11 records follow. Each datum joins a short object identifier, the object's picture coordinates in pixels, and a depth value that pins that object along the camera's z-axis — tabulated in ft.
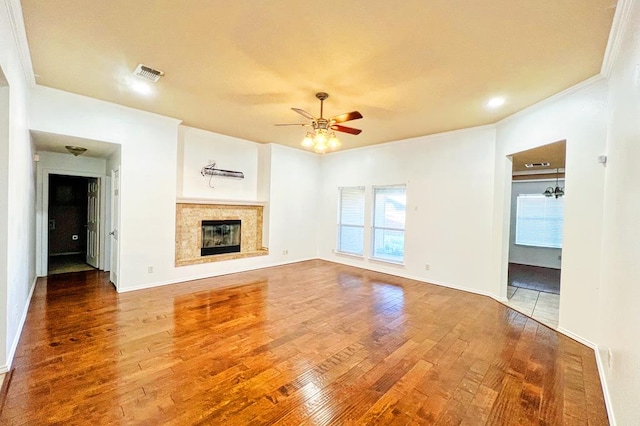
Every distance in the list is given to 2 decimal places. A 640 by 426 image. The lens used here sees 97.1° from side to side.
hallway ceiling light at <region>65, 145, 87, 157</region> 16.11
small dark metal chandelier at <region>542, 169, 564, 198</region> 22.30
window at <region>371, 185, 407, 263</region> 20.84
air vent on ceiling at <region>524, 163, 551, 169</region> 19.22
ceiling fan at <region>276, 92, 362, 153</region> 12.11
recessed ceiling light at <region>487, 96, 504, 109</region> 12.36
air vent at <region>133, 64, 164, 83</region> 10.39
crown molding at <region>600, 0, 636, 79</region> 6.63
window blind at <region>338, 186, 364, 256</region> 23.43
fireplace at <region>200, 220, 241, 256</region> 19.70
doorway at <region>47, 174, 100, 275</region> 22.34
